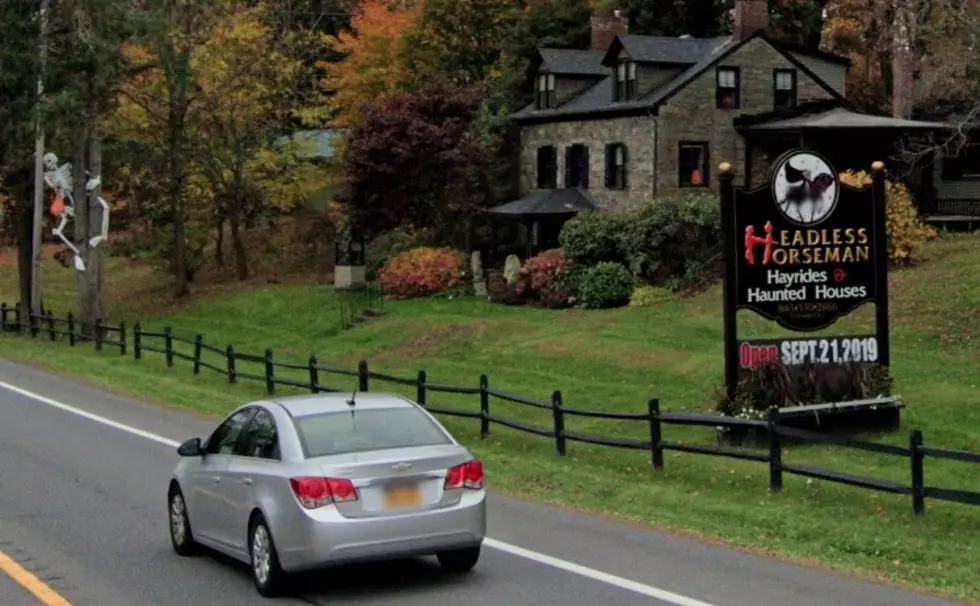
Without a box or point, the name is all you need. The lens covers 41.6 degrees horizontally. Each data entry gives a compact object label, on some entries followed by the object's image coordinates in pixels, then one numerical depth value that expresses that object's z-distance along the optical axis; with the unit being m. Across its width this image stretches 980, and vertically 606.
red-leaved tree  44.62
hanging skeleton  40.19
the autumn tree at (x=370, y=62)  53.69
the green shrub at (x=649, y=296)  35.72
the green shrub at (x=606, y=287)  36.88
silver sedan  9.60
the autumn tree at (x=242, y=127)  50.41
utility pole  39.53
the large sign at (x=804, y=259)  18.00
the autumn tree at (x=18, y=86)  38.72
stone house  42.88
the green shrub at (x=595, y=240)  39.03
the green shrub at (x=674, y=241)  37.94
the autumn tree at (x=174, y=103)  47.50
